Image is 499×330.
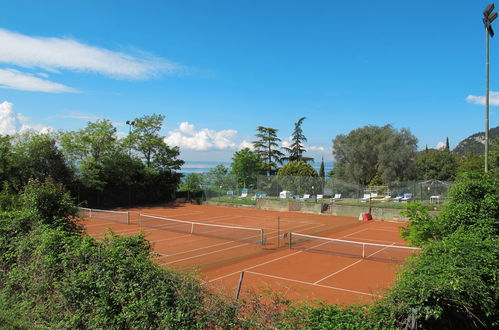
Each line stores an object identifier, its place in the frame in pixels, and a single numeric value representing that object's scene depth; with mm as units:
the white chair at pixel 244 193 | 43034
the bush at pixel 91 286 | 5641
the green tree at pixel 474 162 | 40562
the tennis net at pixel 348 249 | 17141
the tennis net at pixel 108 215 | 29562
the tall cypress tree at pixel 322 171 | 84200
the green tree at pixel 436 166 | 60188
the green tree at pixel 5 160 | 31859
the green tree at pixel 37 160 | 32594
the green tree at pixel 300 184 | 38647
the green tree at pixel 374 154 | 53156
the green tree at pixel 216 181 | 45219
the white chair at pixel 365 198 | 35566
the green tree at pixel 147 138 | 44906
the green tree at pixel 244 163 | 54719
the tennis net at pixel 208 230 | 21453
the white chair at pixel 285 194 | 38938
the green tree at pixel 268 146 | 66125
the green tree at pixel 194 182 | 46625
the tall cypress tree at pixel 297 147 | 68812
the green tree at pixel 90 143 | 38062
